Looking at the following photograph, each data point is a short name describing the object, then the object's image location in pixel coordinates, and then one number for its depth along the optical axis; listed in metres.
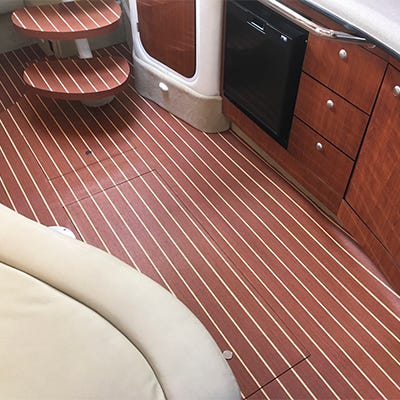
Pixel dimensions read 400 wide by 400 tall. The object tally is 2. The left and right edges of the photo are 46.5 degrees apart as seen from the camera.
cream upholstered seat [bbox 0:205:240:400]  0.85
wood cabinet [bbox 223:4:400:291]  1.44
